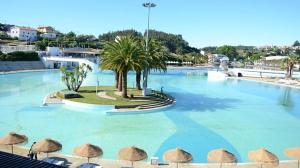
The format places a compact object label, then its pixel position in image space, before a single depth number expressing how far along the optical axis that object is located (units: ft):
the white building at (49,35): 324.58
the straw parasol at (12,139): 34.68
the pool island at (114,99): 68.46
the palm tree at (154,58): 88.97
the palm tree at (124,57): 74.42
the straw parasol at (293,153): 34.97
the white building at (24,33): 294.40
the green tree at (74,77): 86.11
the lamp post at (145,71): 81.55
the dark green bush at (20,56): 156.80
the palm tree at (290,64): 168.41
